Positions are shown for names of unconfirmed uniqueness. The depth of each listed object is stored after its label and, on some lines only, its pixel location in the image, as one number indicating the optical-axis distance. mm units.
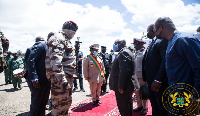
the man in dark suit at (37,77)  2982
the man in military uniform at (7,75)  9616
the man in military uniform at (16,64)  8242
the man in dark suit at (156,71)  2545
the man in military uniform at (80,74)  7527
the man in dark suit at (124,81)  2924
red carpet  4301
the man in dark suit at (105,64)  7270
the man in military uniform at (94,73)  5309
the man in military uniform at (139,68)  4125
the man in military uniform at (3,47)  3163
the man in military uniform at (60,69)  2447
